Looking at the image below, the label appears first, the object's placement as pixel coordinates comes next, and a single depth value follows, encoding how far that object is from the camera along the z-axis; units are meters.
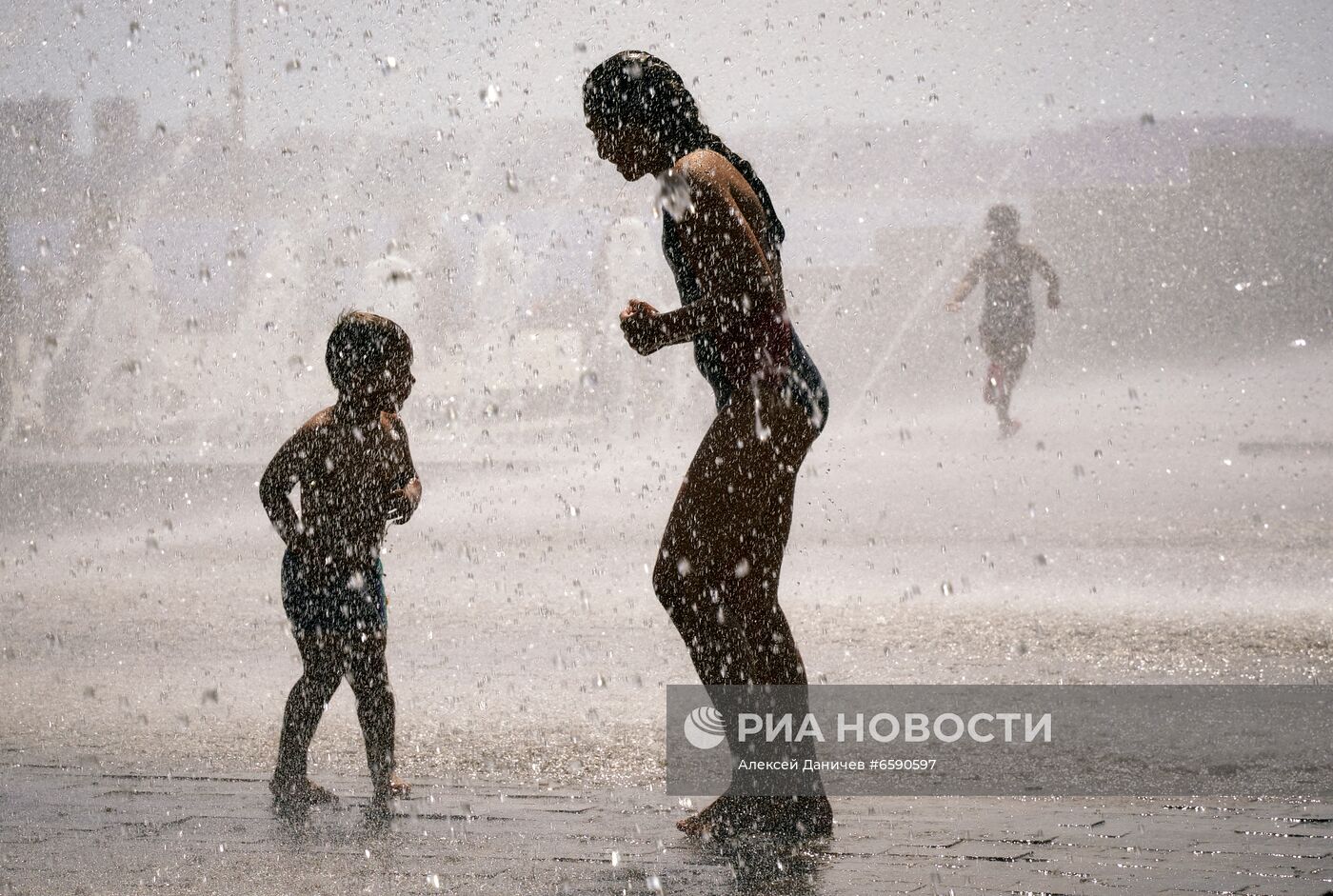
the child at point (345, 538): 6.92
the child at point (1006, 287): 21.77
